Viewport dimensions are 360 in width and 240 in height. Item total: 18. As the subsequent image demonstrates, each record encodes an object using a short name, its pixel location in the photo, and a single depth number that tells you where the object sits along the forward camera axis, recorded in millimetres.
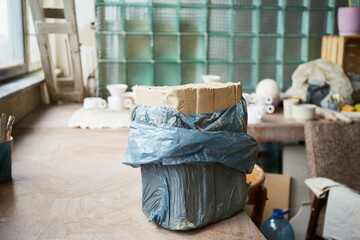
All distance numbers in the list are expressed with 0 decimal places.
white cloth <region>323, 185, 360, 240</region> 2076
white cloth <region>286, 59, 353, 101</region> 2953
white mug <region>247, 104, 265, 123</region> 2604
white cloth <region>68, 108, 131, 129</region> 2562
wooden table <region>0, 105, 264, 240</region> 1192
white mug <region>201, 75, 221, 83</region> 2810
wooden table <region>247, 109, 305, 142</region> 2576
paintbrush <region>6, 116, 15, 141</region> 1575
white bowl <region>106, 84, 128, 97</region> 2879
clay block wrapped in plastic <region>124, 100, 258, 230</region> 1155
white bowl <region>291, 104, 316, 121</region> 2668
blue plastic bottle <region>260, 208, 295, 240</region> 2424
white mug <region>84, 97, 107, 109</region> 2902
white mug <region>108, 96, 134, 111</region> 2883
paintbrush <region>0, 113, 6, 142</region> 1511
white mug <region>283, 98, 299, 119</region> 2773
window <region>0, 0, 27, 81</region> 2748
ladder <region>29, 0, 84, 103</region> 2979
